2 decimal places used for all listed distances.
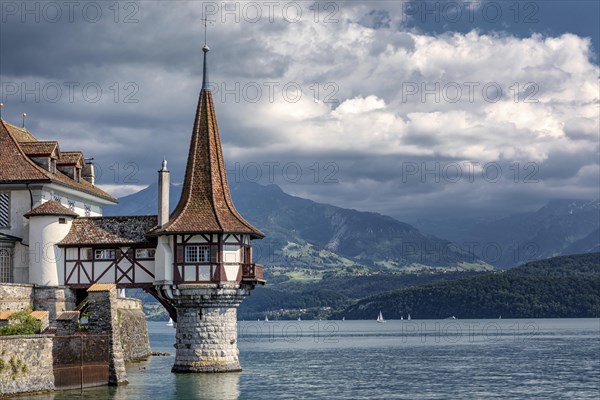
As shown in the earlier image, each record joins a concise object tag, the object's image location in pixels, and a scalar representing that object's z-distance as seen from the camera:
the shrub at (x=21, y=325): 47.03
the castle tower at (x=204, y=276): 57.50
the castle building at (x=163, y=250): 57.72
